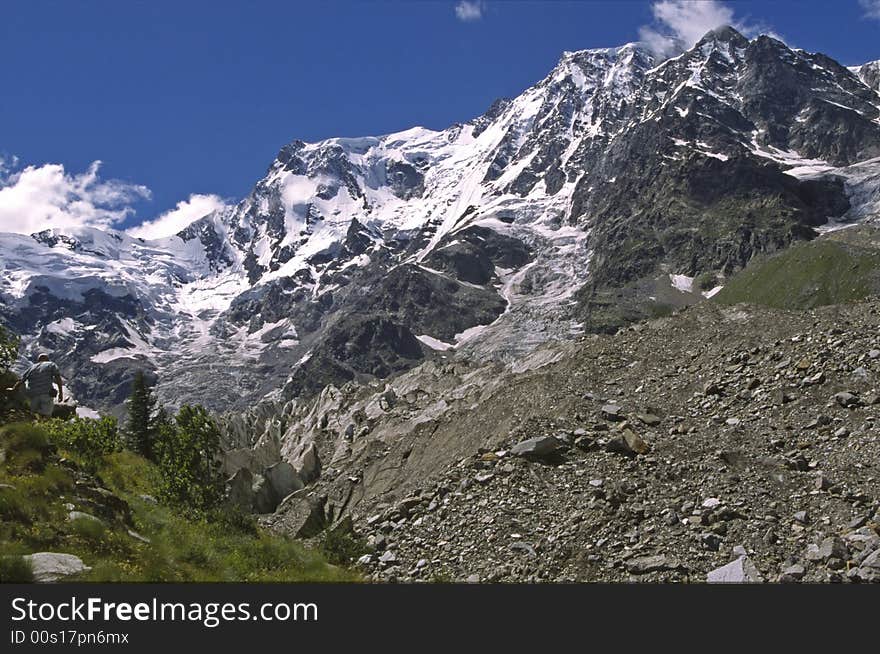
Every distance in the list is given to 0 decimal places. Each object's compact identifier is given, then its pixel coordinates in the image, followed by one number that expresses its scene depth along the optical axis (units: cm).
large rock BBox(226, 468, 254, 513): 3794
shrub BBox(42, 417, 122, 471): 2503
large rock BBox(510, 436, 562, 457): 2773
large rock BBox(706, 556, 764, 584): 1912
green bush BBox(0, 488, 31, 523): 1661
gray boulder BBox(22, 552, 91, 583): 1512
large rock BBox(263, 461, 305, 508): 4144
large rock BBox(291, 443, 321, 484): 4566
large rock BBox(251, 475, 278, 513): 3978
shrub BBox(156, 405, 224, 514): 2631
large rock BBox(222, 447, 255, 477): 4796
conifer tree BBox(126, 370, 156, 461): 5351
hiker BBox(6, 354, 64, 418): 2750
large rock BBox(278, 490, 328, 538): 3256
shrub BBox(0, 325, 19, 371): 2845
